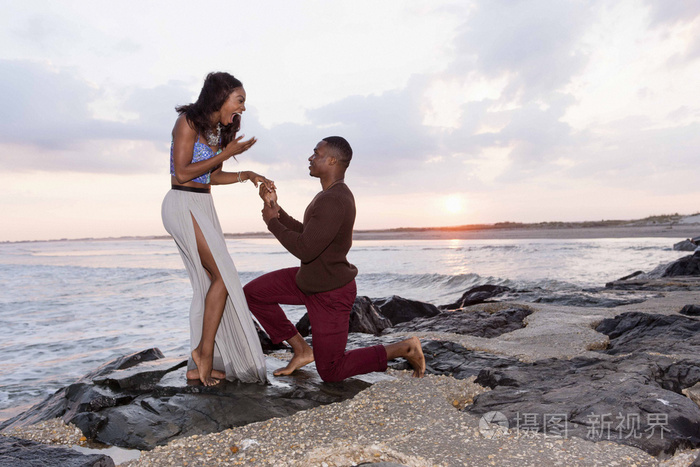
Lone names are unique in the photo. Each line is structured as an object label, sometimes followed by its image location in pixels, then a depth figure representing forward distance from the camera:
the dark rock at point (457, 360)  4.31
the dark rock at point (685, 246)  21.04
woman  3.47
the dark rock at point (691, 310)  6.19
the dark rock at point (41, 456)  2.55
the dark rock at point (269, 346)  5.70
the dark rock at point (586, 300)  7.69
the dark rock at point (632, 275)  12.64
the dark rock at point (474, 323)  6.16
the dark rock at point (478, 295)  9.33
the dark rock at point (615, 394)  2.66
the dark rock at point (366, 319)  7.00
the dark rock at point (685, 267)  11.13
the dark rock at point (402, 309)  8.51
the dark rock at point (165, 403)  3.09
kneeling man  3.49
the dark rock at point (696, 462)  2.18
